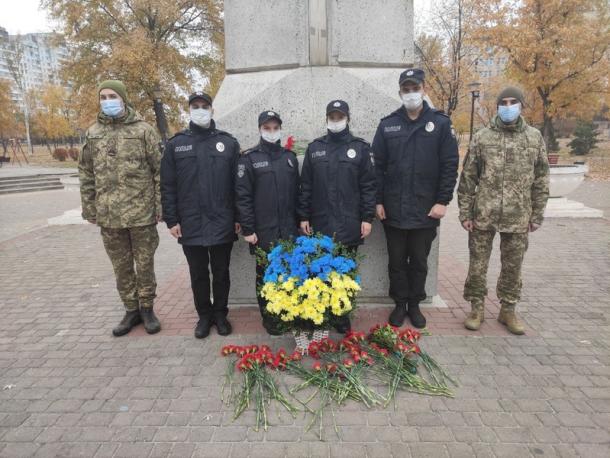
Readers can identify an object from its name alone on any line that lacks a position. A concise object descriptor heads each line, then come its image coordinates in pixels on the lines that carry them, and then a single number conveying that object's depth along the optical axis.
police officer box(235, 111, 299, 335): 3.50
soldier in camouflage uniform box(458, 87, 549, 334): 3.54
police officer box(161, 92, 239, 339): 3.51
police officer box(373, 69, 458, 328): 3.59
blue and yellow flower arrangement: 3.12
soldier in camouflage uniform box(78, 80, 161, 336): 3.61
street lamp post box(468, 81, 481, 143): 17.84
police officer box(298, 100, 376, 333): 3.53
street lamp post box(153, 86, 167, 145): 19.50
